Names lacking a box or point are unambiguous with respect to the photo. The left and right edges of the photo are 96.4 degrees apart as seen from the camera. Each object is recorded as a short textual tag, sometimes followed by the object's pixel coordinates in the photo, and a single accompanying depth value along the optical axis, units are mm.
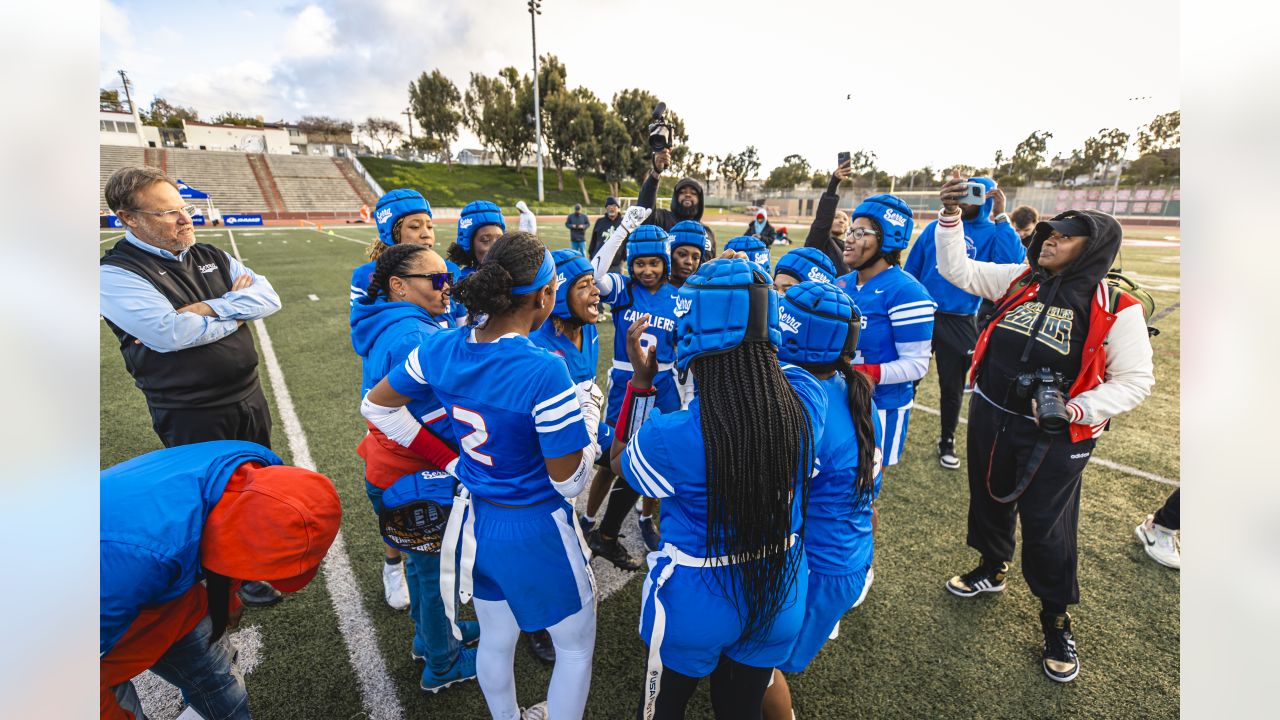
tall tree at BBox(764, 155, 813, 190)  88375
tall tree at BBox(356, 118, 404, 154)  80125
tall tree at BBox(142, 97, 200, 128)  70062
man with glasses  2914
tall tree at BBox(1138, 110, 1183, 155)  45112
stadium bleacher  42562
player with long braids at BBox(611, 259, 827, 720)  1858
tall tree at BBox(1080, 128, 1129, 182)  51031
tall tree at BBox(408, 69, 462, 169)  57000
